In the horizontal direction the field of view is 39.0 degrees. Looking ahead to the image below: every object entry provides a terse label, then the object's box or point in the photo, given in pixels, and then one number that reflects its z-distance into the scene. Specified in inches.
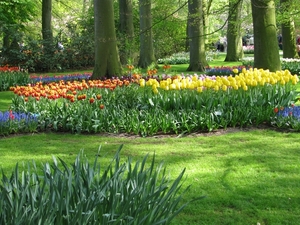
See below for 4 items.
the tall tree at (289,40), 758.1
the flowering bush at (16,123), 263.0
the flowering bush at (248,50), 1553.9
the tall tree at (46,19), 844.6
